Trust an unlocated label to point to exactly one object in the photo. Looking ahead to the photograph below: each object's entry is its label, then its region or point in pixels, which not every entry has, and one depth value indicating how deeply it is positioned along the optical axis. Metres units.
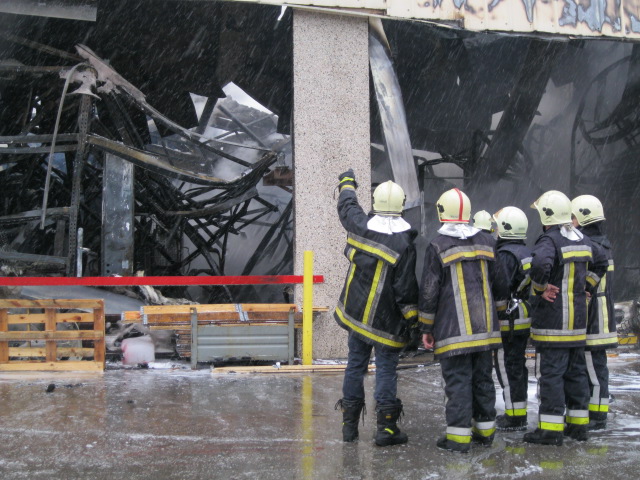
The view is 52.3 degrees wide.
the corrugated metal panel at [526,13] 7.57
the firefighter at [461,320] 4.00
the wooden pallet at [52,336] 6.37
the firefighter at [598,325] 4.64
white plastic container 6.87
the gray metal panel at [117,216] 8.04
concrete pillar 7.36
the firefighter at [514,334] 4.59
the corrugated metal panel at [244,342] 6.69
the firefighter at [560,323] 4.20
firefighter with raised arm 4.11
